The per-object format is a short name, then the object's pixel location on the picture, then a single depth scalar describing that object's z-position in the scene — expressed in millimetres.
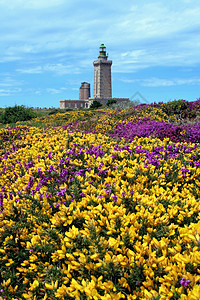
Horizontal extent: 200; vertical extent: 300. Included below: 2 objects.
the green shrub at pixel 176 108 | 17875
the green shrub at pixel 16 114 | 26141
